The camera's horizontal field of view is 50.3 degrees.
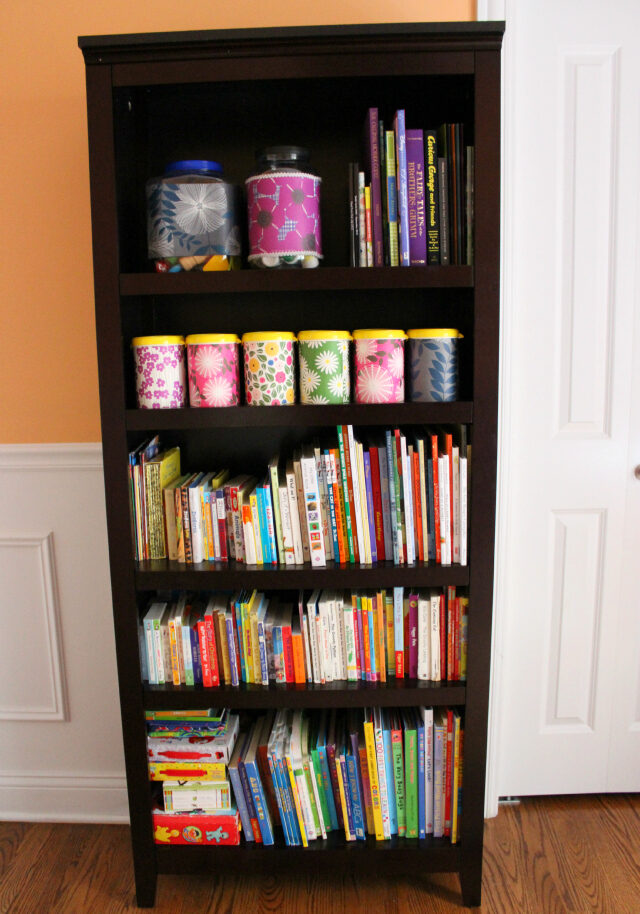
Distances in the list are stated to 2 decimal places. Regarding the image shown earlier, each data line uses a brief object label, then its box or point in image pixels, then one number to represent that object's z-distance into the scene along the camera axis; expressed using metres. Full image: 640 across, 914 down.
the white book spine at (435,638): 1.48
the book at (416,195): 1.35
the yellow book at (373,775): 1.51
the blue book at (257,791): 1.52
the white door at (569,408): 1.64
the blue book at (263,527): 1.46
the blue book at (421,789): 1.52
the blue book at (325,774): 1.52
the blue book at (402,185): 1.32
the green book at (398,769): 1.52
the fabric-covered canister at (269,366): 1.40
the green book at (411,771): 1.51
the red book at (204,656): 1.49
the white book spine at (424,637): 1.48
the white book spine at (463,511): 1.41
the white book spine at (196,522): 1.46
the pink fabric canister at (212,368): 1.41
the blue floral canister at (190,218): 1.38
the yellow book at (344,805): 1.52
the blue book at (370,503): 1.44
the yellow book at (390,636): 1.49
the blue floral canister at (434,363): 1.39
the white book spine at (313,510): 1.44
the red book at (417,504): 1.43
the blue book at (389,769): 1.52
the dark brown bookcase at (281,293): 1.29
